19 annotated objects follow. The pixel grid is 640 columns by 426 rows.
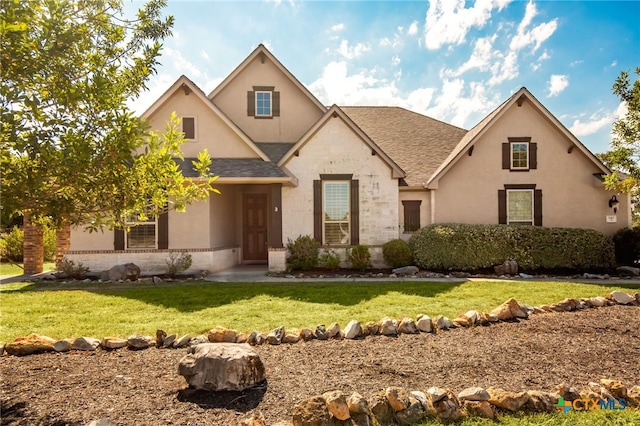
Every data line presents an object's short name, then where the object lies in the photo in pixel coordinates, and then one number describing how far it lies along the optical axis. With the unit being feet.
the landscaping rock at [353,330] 16.42
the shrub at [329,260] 41.70
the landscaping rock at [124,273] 36.17
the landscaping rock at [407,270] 39.24
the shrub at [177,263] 38.29
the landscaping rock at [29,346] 14.44
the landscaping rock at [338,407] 9.34
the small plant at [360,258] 41.68
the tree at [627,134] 35.50
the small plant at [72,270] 37.48
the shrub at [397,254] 41.81
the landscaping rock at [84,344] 14.96
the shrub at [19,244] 50.94
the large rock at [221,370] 11.21
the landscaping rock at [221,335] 15.15
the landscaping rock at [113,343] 15.15
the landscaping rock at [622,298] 22.41
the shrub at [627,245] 44.16
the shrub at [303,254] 41.14
